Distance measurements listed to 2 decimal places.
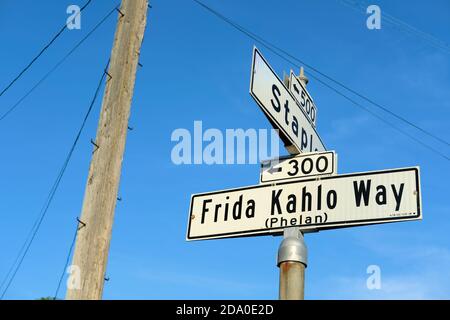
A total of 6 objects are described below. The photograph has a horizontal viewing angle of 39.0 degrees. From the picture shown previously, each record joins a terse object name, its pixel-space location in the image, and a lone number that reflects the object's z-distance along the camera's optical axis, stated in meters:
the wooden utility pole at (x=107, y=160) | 4.48
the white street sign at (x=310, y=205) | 4.49
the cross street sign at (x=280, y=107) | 4.79
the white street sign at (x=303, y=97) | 5.41
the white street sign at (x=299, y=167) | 4.86
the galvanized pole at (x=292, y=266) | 4.15
